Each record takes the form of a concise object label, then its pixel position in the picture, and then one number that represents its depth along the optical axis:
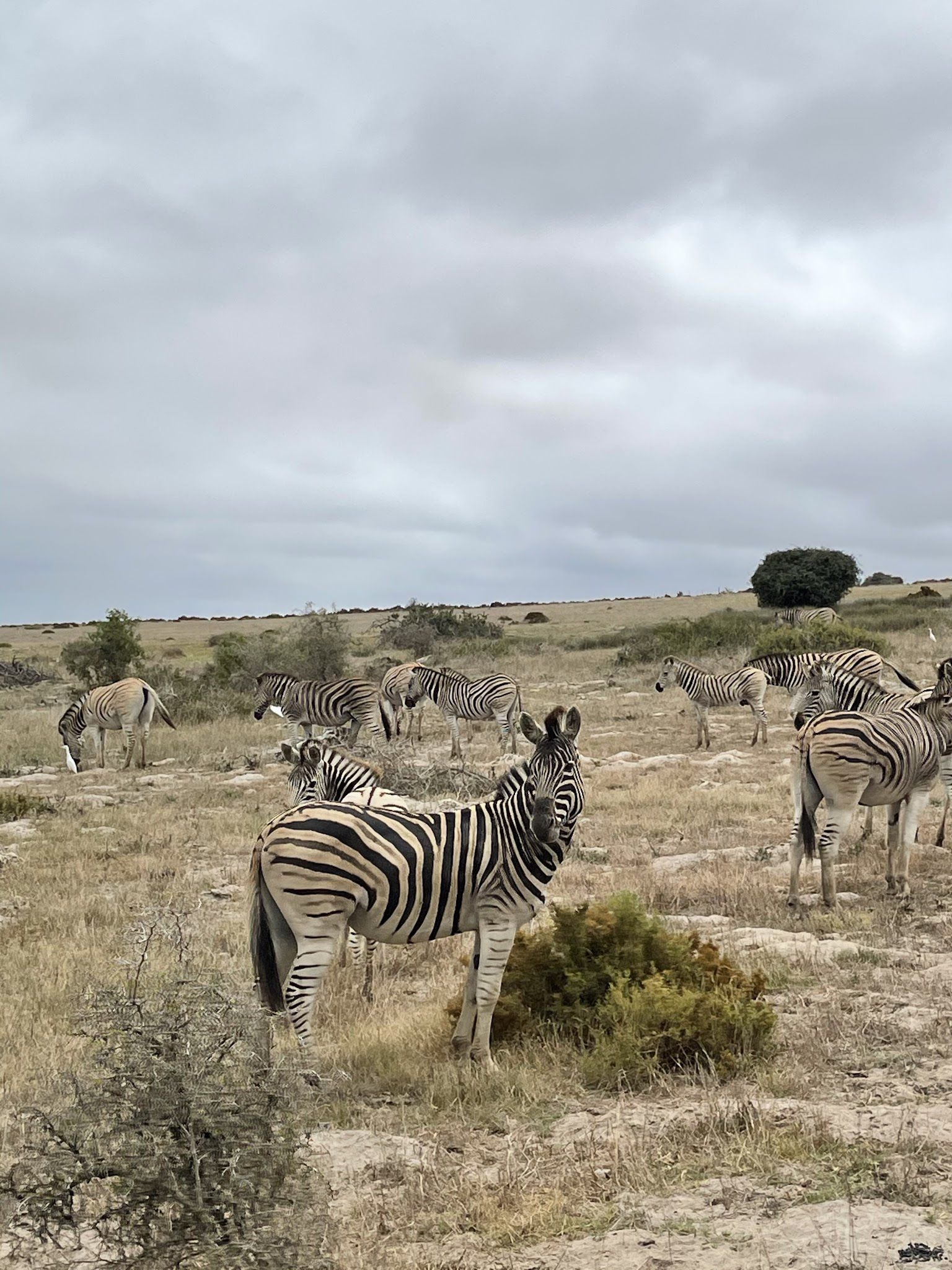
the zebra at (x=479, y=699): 24.28
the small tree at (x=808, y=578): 61.78
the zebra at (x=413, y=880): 6.61
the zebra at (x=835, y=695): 18.25
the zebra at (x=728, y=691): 23.30
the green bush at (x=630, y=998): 6.55
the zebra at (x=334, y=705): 24.25
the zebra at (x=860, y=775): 10.53
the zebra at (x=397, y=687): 25.34
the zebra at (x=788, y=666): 24.83
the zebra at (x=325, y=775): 10.84
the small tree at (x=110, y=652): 33.90
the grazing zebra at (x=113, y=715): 23.50
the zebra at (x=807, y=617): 38.87
